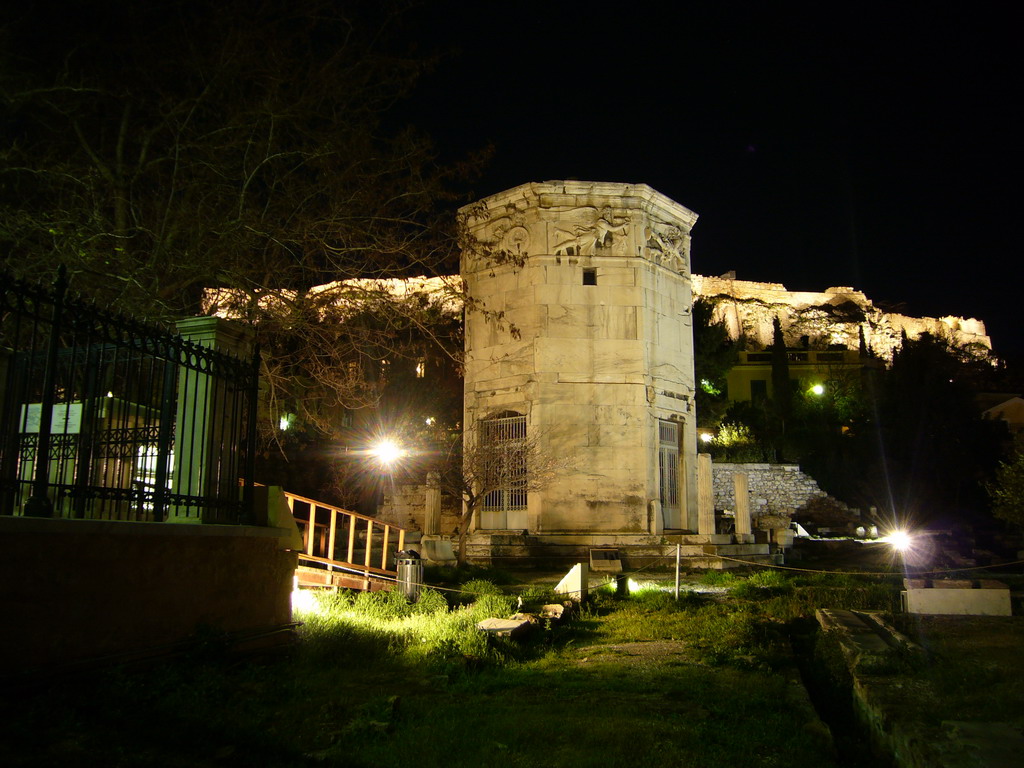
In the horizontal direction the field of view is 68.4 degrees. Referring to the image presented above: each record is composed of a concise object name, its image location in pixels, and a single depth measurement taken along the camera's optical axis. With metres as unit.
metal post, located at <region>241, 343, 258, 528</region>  6.79
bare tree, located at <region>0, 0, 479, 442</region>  9.06
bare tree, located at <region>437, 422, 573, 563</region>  17.23
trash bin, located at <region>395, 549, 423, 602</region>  10.35
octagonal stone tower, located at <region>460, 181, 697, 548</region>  18.89
